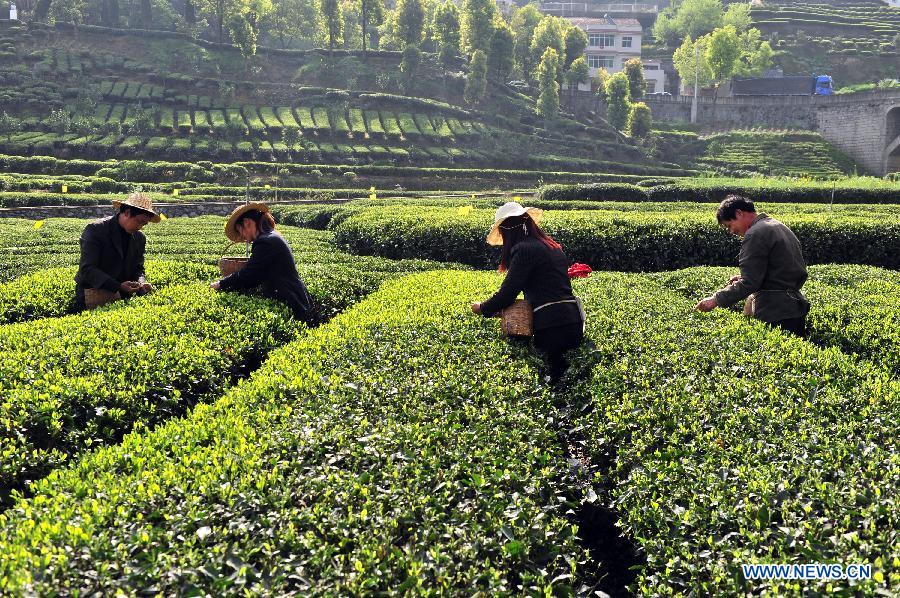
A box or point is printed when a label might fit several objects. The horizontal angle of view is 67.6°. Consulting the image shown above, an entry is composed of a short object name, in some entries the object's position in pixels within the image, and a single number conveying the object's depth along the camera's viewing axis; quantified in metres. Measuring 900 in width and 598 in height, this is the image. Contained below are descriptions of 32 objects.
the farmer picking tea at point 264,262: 8.06
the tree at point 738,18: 100.44
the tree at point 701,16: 102.12
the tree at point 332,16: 76.56
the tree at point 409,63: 74.50
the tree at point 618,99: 71.06
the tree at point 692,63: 79.12
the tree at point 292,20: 91.19
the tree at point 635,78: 77.88
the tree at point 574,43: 81.52
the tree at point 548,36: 82.88
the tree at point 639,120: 69.12
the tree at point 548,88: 70.12
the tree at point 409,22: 76.00
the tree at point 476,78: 72.00
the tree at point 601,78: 83.94
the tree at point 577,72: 78.81
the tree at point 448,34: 77.12
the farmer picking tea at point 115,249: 8.14
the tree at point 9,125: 51.69
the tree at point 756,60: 89.00
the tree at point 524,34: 84.81
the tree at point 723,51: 75.62
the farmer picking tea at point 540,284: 6.47
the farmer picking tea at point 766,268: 7.22
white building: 103.75
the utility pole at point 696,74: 78.61
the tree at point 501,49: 76.38
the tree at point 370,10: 78.19
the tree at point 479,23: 76.38
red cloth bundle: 7.03
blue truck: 84.06
